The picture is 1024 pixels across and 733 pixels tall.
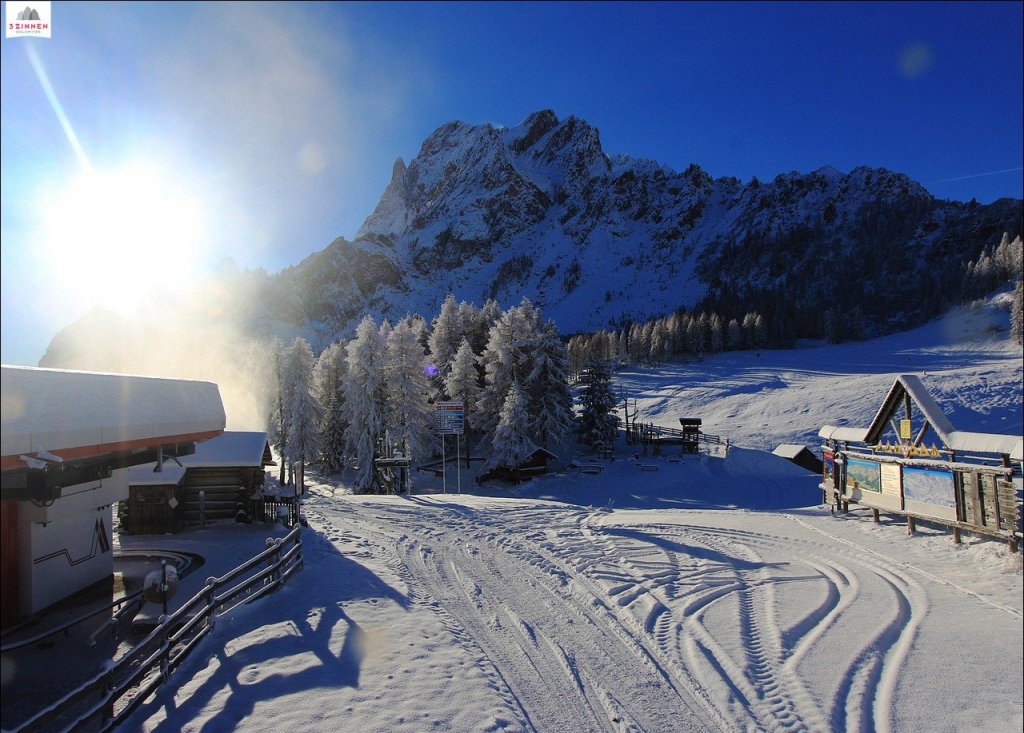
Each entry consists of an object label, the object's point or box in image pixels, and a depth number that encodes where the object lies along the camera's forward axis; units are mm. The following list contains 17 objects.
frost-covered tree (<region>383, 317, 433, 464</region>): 36781
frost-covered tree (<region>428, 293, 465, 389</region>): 46438
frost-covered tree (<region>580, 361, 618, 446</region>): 43031
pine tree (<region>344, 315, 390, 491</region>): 36562
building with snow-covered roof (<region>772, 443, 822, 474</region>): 29000
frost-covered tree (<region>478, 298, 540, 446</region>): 38844
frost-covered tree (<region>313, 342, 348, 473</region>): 43719
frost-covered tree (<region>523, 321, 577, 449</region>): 38875
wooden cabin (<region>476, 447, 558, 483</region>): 35812
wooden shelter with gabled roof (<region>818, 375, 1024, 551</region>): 10133
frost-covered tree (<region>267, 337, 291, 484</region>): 41500
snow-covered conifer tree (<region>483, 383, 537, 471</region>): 35406
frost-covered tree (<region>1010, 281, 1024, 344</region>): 69500
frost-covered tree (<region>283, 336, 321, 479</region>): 40656
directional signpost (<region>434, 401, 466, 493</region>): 26589
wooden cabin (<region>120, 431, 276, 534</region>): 17484
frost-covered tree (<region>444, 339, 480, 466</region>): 41312
